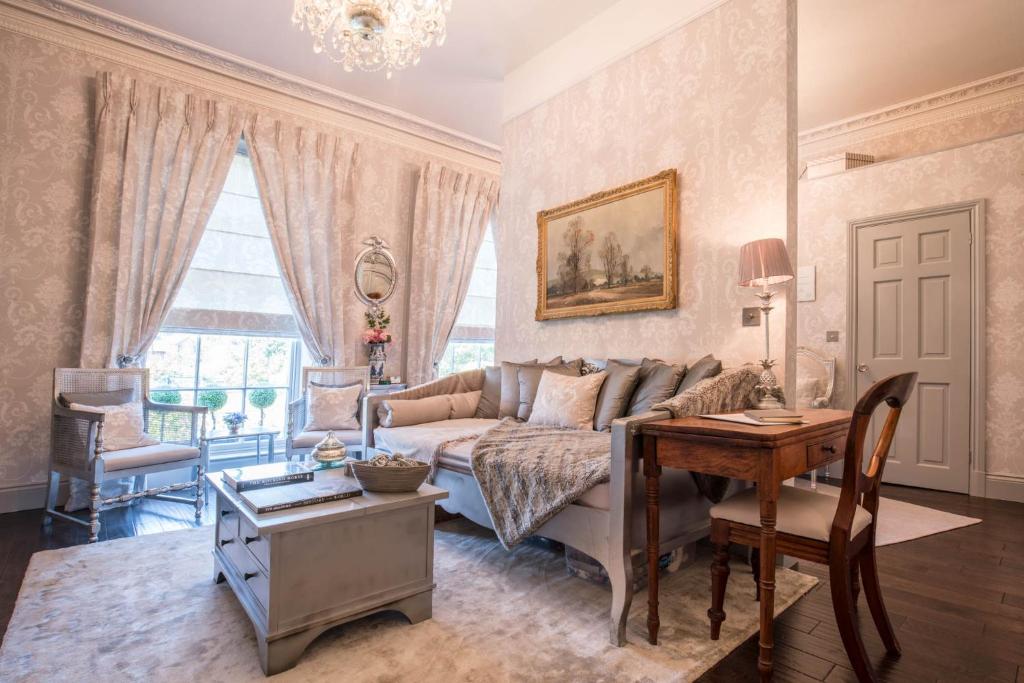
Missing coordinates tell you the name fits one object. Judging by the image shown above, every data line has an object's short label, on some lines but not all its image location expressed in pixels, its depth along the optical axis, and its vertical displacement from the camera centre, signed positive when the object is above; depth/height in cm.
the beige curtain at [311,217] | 469 +125
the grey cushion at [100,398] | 342 -37
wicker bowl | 212 -53
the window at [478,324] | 621 +35
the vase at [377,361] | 517 -12
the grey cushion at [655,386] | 288 -17
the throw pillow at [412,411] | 362 -44
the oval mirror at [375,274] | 527 +79
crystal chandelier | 262 +175
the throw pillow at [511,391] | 372 -28
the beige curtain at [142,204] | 383 +109
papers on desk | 190 -24
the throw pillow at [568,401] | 311 -29
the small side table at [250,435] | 412 -72
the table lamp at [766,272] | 248 +42
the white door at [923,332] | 433 +27
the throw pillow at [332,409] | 428 -51
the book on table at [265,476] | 210 -56
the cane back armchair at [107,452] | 307 -67
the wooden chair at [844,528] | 162 -58
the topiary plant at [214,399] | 435 -45
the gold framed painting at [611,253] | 331 +73
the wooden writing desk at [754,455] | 168 -35
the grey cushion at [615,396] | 302 -24
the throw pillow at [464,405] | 393 -41
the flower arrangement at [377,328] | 514 +22
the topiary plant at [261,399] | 461 -46
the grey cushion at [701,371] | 275 -7
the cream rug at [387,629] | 175 -109
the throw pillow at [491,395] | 399 -34
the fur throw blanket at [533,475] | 219 -54
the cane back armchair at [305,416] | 406 -57
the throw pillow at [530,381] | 356 -20
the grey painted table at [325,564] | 176 -81
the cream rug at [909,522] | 319 -107
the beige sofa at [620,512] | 198 -69
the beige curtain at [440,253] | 560 +110
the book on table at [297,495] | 188 -57
